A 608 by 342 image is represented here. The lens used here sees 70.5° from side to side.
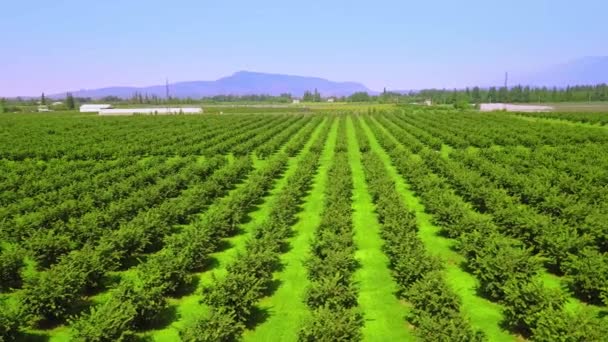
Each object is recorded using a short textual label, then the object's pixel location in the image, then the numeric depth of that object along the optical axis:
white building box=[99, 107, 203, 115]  122.51
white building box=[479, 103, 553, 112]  104.88
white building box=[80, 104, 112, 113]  147.62
